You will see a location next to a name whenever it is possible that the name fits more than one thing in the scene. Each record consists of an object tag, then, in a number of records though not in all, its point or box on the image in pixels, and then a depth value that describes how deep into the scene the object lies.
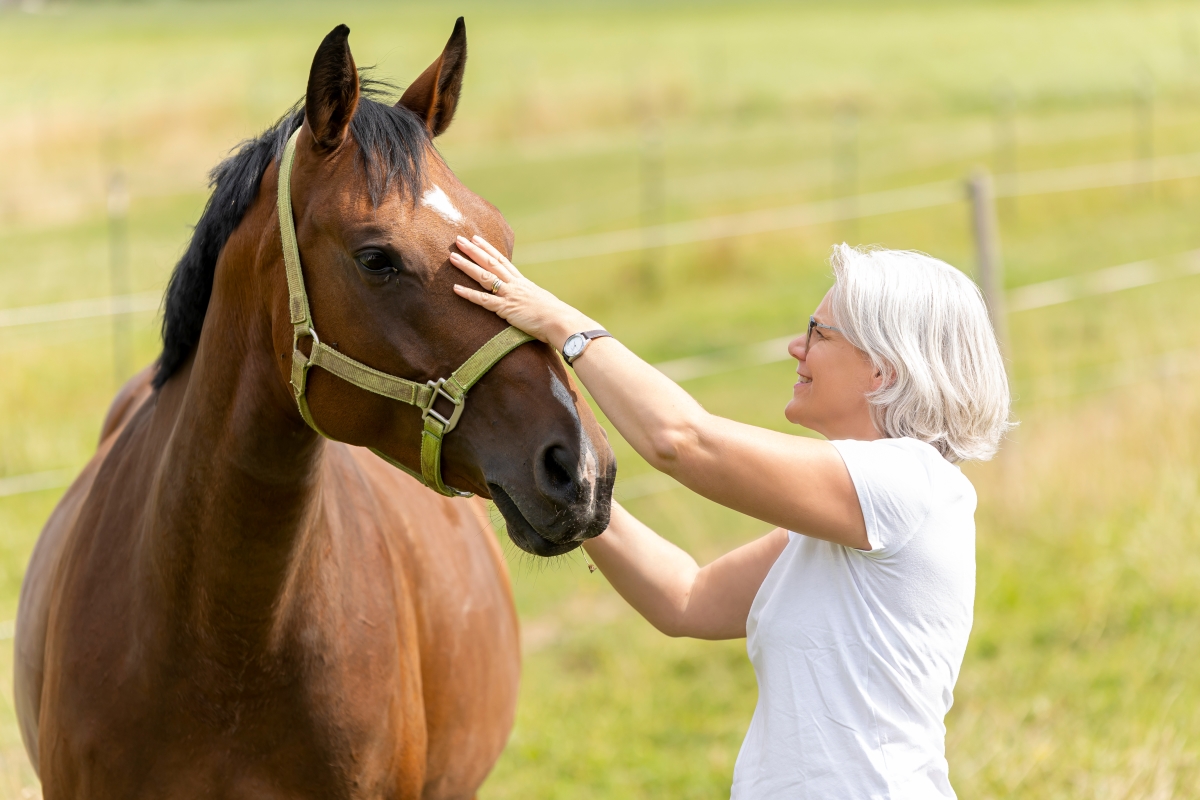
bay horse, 3.42
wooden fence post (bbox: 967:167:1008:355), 11.48
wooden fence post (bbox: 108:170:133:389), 13.90
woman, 3.29
